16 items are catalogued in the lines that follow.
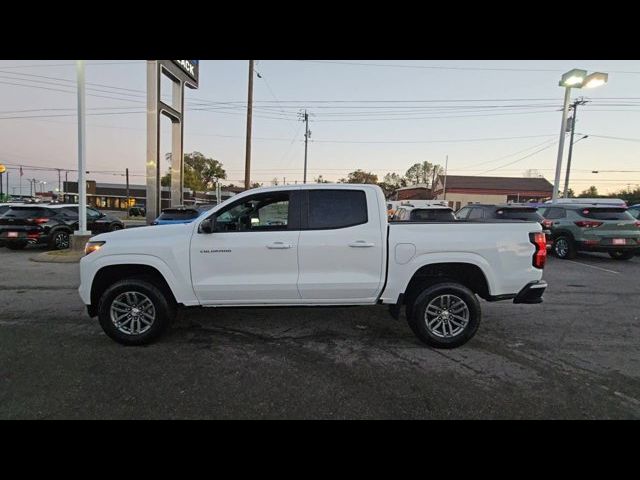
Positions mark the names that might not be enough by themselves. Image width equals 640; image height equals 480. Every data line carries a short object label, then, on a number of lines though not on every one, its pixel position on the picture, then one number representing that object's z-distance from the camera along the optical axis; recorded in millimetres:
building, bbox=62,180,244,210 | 60356
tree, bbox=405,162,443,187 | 119938
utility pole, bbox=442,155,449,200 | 63316
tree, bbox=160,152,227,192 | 87688
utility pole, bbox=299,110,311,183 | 48175
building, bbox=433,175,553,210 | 60656
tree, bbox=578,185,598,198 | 75338
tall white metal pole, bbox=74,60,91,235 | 10555
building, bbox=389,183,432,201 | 73900
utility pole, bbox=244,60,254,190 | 19000
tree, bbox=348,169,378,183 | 95938
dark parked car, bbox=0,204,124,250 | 11164
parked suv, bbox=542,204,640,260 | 9945
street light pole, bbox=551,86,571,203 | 17812
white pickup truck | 3996
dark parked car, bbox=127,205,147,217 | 41359
